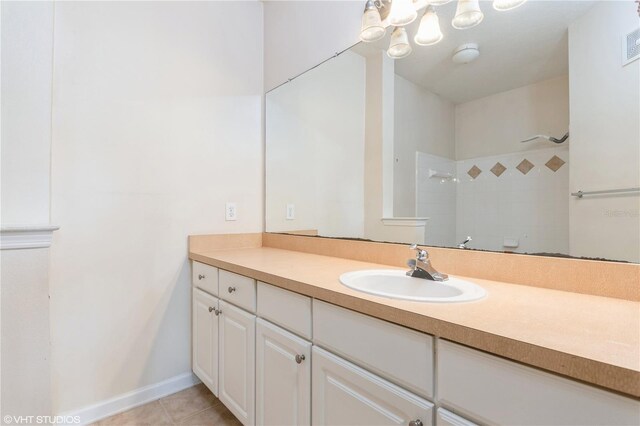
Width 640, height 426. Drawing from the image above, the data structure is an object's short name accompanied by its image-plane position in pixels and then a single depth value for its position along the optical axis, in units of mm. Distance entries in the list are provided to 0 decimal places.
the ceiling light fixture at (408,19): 1206
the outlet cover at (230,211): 2002
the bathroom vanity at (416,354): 524
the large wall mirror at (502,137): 903
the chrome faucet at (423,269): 1072
